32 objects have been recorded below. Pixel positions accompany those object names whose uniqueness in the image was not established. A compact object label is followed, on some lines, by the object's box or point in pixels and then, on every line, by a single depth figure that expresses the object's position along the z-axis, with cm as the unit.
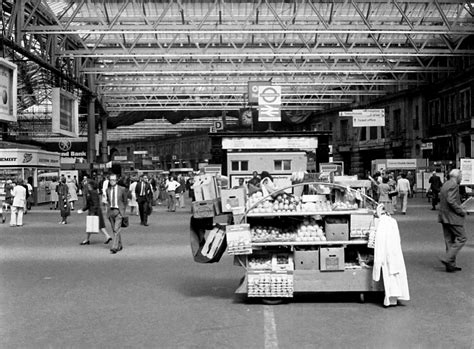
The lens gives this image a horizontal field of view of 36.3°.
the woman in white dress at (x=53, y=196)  3716
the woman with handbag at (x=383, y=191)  2377
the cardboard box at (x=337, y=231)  921
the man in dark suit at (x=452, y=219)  1158
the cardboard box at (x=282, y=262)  888
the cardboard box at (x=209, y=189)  948
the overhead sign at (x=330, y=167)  2914
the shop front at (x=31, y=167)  3753
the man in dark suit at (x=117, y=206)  1562
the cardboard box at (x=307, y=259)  904
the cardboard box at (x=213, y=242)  927
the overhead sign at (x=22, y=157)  3741
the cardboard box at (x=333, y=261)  898
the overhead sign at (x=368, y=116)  4234
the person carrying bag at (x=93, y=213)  1725
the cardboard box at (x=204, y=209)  934
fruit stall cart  886
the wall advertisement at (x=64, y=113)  3183
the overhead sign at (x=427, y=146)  4703
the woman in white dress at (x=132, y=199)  2891
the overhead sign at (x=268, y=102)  3084
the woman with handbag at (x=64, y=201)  2473
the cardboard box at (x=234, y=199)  923
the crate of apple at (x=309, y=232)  916
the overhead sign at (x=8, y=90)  2289
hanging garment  859
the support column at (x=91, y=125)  4737
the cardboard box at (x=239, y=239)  886
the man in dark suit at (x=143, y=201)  2352
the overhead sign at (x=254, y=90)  3209
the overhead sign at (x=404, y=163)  4660
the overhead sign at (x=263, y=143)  2994
